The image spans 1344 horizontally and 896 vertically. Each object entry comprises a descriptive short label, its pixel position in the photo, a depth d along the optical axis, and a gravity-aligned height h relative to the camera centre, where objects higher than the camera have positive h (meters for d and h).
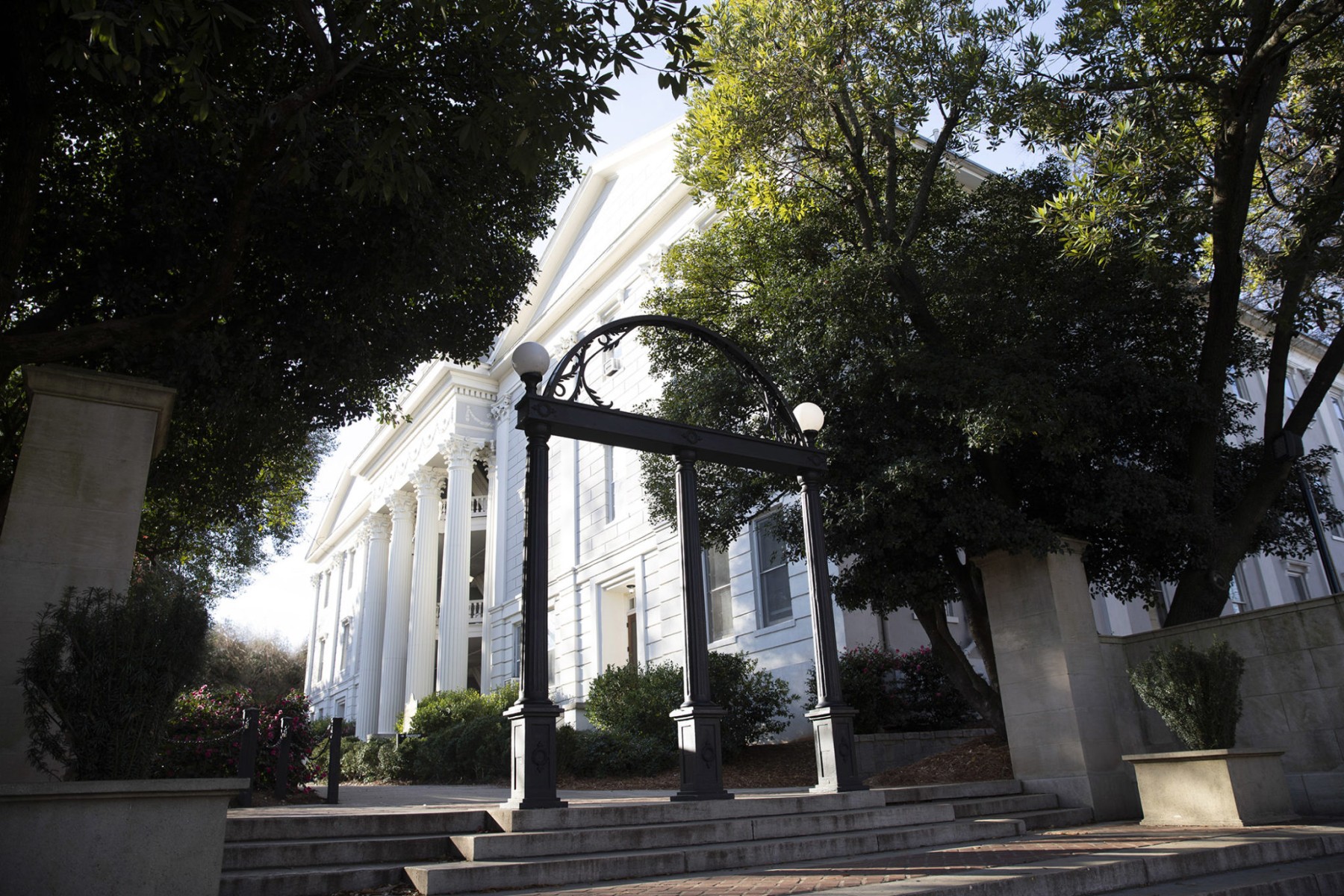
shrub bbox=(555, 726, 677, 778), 14.55 +0.33
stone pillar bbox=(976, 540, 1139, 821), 8.91 +0.68
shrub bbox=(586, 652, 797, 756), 14.82 +1.16
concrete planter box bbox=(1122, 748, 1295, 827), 7.47 -0.36
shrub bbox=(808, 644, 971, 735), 13.84 +1.01
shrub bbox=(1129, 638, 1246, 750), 7.69 +0.43
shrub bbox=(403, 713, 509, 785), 17.16 +0.57
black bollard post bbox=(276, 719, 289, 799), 10.52 +0.26
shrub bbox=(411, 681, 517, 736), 20.45 +1.60
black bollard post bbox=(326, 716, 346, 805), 10.36 +0.29
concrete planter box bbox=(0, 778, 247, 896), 4.37 -0.17
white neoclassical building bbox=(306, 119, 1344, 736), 18.95 +7.13
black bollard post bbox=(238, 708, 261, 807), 9.05 +0.43
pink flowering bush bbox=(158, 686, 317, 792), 10.51 +0.69
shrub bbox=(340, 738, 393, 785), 21.25 +0.61
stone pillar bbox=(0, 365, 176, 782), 6.91 +2.42
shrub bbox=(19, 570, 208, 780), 4.73 +0.62
